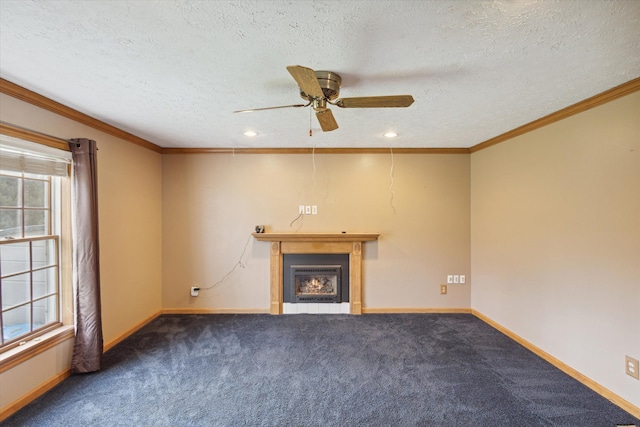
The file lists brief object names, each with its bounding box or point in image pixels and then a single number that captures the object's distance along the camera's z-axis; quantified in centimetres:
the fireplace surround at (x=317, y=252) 353
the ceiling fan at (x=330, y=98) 143
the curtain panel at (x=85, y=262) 221
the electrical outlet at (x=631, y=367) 177
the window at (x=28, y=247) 189
